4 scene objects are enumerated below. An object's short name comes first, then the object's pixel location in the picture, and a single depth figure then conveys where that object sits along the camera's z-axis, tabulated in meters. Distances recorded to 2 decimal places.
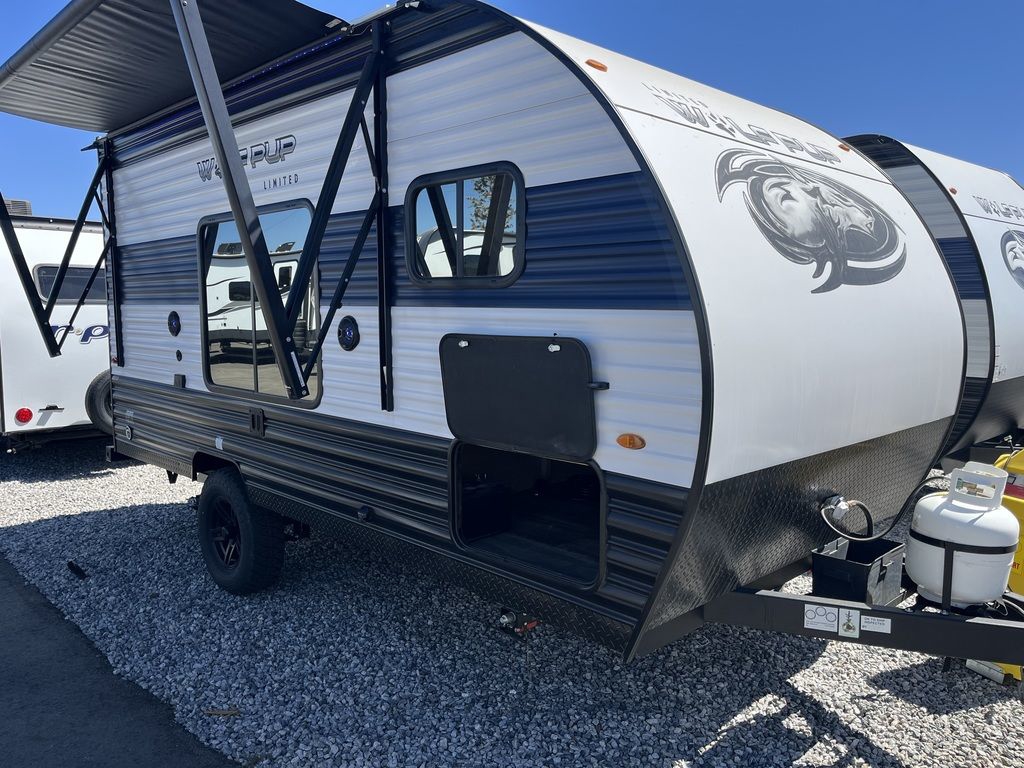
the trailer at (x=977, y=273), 5.50
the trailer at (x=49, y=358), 8.13
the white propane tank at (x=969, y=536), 2.86
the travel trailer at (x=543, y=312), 2.60
